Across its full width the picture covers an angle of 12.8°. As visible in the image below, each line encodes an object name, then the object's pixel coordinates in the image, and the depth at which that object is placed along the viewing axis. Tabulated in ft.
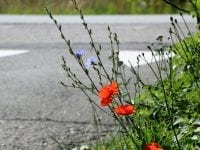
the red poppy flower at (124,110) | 12.11
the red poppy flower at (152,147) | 11.65
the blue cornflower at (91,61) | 15.36
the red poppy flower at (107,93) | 12.35
